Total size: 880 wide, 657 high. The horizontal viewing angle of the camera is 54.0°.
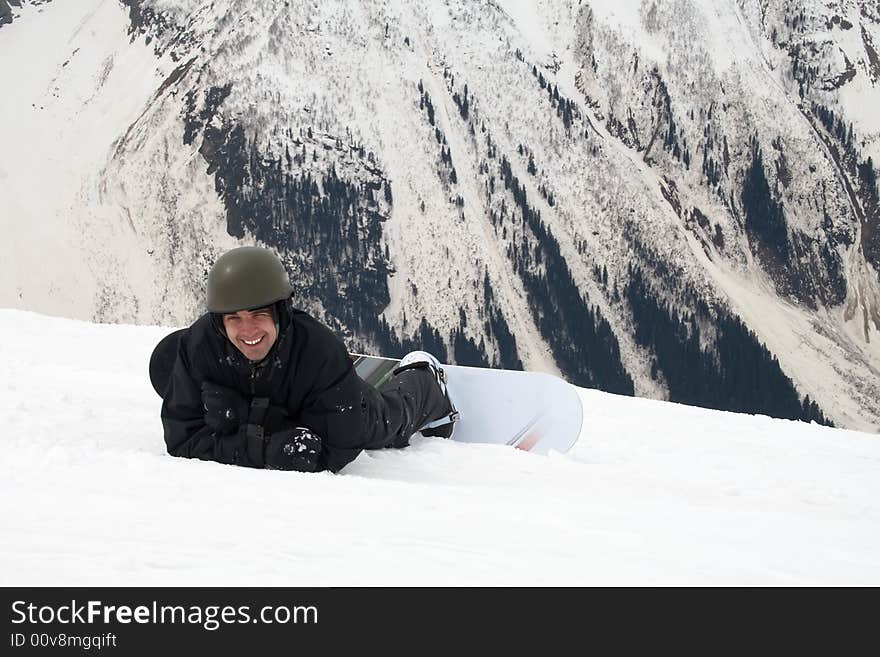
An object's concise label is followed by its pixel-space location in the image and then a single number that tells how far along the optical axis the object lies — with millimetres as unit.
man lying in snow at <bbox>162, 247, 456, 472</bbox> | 5629
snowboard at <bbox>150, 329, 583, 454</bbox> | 8250
